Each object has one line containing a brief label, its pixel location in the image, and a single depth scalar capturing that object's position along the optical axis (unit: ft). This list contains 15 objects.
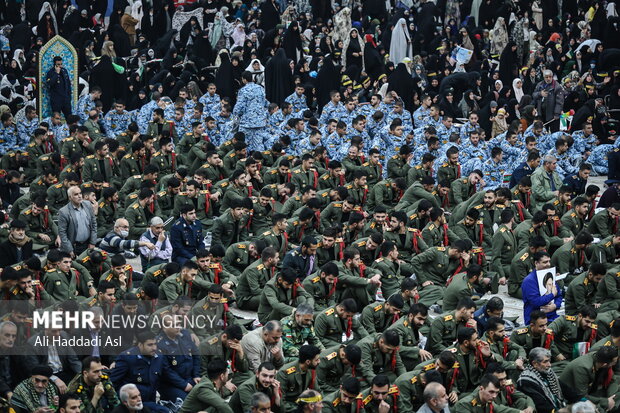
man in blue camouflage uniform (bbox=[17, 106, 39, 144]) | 74.95
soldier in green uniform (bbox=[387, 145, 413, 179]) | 67.05
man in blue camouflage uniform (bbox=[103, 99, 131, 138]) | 76.23
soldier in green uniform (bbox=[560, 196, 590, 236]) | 59.06
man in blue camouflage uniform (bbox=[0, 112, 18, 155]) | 74.54
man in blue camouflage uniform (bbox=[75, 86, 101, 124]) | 76.79
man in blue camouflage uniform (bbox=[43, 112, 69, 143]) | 74.08
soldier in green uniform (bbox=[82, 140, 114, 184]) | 65.41
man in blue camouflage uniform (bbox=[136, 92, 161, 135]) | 76.38
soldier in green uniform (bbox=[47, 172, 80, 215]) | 61.46
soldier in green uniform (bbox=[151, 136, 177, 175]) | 67.87
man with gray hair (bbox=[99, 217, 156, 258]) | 56.75
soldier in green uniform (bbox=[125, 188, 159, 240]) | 58.54
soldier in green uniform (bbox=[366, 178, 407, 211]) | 63.31
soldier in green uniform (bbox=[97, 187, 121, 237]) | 60.08
